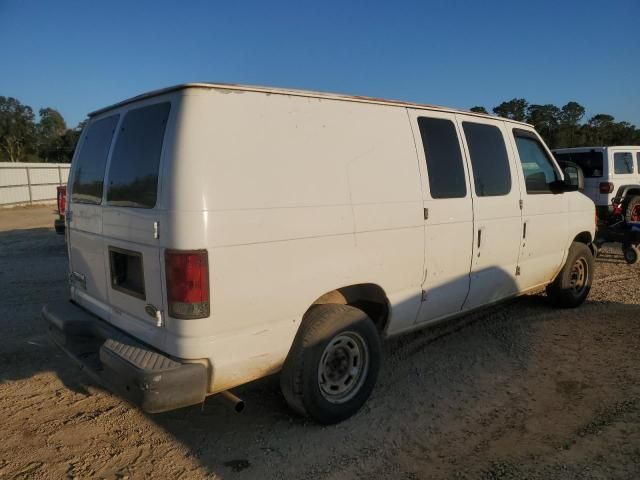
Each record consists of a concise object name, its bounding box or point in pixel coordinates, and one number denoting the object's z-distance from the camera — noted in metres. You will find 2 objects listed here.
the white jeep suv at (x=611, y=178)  11.30
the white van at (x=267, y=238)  2.74
